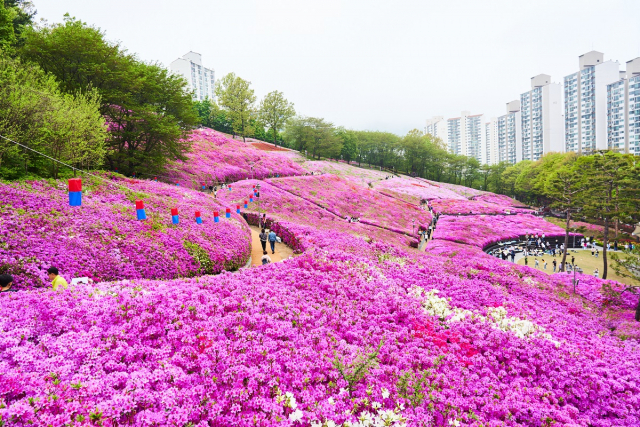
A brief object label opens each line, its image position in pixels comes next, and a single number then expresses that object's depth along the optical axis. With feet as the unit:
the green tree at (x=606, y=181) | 88.07
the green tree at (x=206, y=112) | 260.01
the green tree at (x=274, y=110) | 245.24
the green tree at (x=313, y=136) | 236.84
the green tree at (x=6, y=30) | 50.85
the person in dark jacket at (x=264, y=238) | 52.95
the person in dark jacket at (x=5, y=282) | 22.51
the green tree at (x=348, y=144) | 276.57
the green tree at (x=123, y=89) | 62.28
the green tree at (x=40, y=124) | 39.68
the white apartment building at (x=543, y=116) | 375.25
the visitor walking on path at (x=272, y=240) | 54.08
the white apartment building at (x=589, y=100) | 310.57
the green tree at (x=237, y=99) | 221.78
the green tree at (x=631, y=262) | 50.85
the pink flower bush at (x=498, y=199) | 223.71
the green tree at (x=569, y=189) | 100.83
